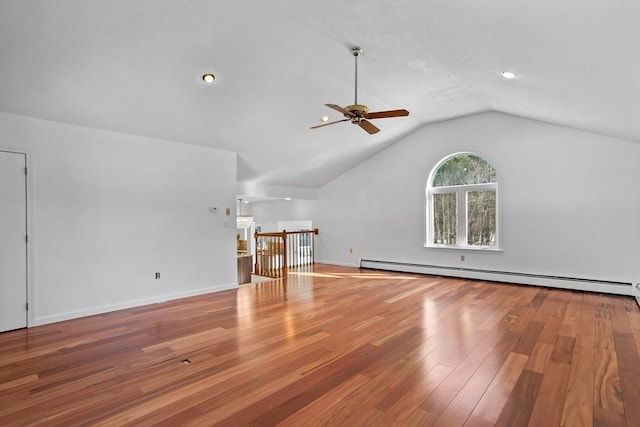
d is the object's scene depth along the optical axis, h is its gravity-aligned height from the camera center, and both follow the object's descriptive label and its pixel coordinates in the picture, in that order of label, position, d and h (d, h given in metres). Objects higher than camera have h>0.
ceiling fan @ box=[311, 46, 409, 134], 3.58 +1.11
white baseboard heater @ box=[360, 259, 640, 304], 5.22 -1.17
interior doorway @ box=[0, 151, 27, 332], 3.79 -0.30
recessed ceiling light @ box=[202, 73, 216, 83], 3.82 +1.60
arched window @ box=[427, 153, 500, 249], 6.55 +0.21
